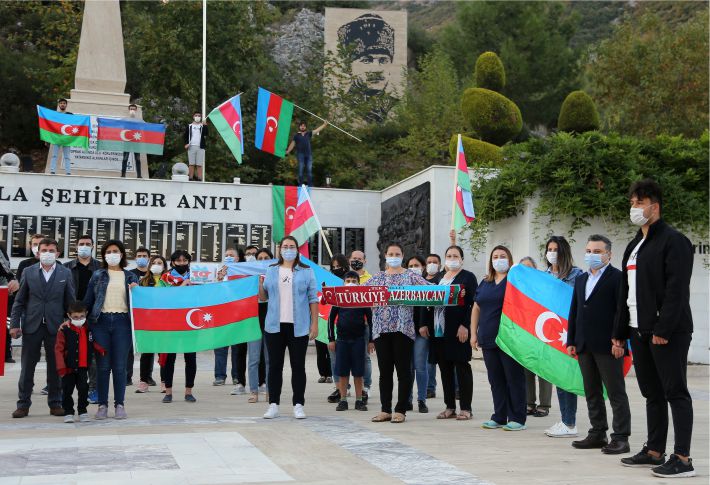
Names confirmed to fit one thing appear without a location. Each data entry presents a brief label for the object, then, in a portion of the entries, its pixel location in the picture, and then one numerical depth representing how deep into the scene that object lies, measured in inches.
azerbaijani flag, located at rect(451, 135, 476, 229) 665.0
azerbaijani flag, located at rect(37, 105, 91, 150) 917.8
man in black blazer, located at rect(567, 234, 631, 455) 289.7
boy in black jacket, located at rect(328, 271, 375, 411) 400.5
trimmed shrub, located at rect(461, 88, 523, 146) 956.0
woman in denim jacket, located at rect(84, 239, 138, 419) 361.7
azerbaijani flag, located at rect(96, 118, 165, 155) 956.6
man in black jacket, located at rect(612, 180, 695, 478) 245.4
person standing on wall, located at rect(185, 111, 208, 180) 955.3
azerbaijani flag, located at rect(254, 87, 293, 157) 828.1
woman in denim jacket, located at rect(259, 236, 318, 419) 367.2
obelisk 1050.1
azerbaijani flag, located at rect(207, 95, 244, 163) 860.0
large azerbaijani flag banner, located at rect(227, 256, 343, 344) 446.0
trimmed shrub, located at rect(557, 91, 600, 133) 888.9
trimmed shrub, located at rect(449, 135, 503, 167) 922.1
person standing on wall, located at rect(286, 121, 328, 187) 970.7
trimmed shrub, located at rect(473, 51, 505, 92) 993.5
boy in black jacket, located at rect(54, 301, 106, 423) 352.5
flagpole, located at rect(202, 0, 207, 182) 986.8
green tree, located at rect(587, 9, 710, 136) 1370.6
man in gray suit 366.6
